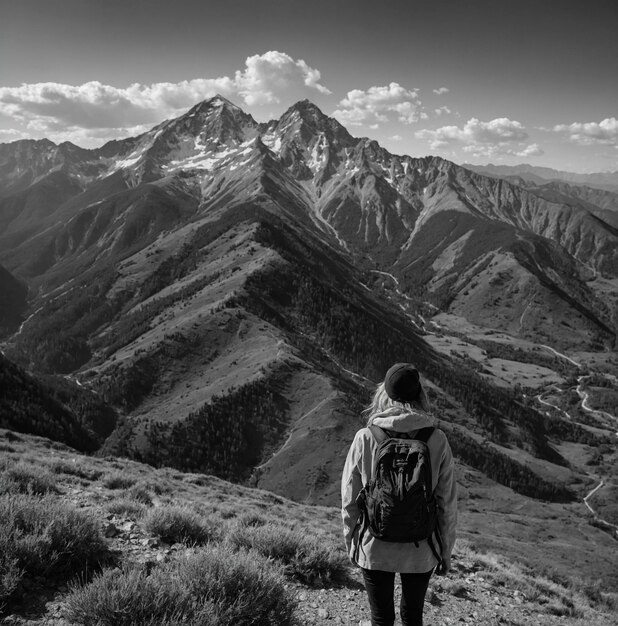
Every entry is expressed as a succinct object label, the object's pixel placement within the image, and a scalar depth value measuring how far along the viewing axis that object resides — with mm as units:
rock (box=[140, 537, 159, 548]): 12359
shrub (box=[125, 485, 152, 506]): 18969
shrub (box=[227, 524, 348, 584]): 12586
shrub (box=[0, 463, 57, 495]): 13984
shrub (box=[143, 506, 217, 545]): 13125
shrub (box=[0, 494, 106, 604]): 8750
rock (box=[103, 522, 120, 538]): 12585
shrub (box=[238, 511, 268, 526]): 17917
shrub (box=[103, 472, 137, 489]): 21519
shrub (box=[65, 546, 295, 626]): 7539
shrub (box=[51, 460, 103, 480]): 23047
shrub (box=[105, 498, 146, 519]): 14953
